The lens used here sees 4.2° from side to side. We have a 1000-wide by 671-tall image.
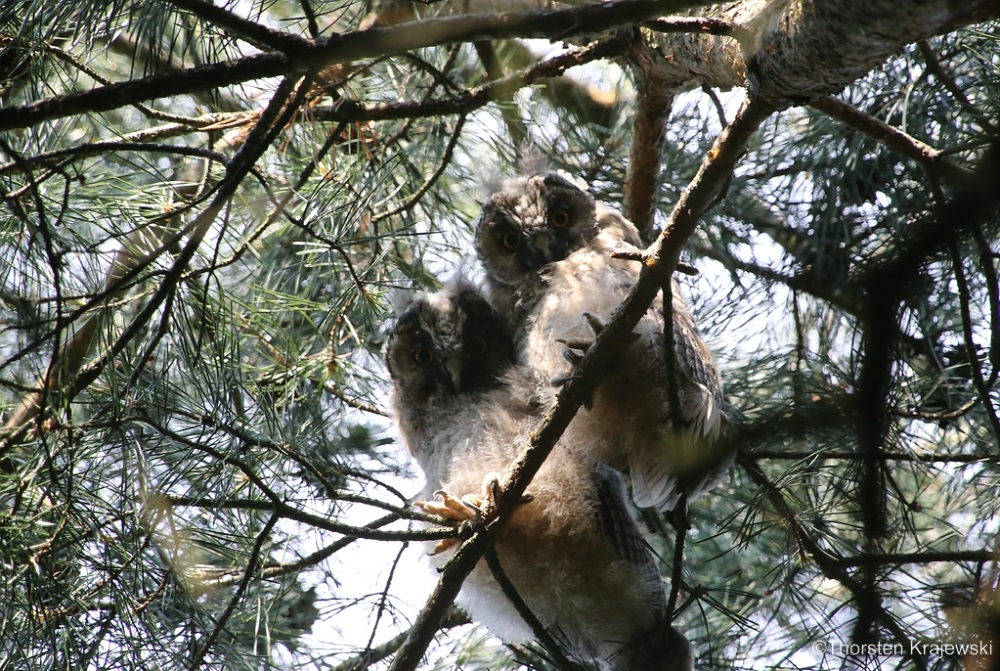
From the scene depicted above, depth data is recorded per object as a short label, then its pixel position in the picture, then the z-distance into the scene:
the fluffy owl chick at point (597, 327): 8.65
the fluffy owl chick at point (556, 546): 8.66
